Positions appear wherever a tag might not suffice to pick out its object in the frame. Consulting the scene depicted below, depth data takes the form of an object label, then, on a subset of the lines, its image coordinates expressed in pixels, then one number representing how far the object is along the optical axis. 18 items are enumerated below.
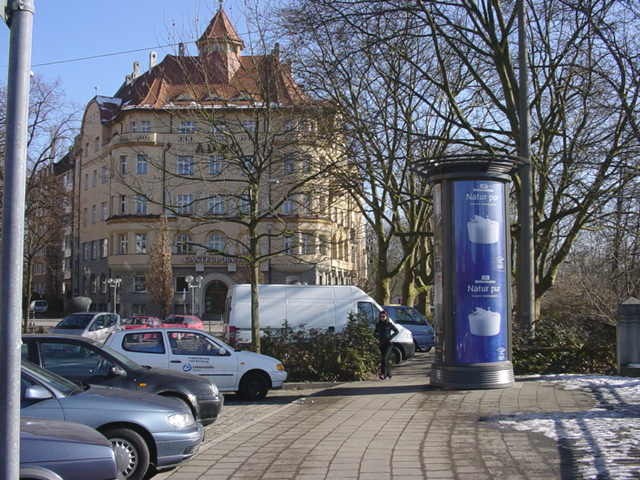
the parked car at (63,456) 5.20
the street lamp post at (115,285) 61.80
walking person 17.30
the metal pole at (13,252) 4.01
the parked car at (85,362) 9.99
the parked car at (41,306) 72.67
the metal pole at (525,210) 16.06
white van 21.83
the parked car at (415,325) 27.42
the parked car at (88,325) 29.52
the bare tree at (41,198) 29.66
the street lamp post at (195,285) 62.80
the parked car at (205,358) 14.74
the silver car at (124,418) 7.65
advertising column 13.75
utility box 14.05
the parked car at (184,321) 44.60
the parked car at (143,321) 41.69
